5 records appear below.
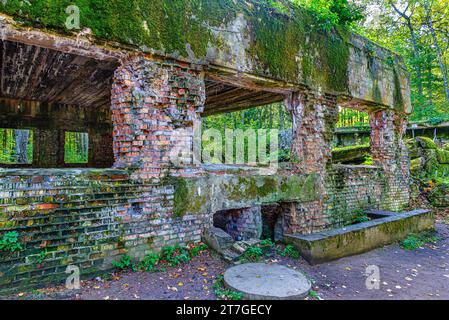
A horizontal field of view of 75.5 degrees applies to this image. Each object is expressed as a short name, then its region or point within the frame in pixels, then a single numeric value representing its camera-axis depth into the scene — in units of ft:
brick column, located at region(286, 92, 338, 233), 21.11
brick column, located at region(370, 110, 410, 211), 28.71
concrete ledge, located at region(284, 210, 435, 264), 17.01
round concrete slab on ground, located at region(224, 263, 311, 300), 11.56
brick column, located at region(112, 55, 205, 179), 14.08
